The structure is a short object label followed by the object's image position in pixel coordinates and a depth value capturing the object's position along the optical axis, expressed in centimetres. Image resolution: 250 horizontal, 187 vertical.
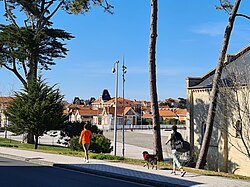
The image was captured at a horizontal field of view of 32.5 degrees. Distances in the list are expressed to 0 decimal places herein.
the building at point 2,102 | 6535
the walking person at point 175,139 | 1438
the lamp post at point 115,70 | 3700
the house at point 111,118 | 10802
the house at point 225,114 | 2092
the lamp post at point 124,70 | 3906
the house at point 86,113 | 12416
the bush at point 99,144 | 3080
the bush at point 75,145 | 3069
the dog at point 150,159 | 1708
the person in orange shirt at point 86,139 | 1951
